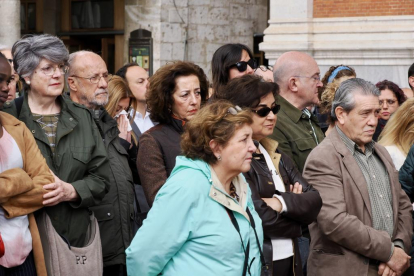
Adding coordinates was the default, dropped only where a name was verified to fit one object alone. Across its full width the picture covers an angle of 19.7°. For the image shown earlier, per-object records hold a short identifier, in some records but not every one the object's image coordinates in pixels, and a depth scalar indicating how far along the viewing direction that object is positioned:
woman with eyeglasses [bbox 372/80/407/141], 14.03
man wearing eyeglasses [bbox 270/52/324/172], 9.17
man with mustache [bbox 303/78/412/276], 7.89
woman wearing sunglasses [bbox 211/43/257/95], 10.16
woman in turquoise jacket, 5.92
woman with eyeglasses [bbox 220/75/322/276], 7.07
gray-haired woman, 7.44
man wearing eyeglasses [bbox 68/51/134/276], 8.30
